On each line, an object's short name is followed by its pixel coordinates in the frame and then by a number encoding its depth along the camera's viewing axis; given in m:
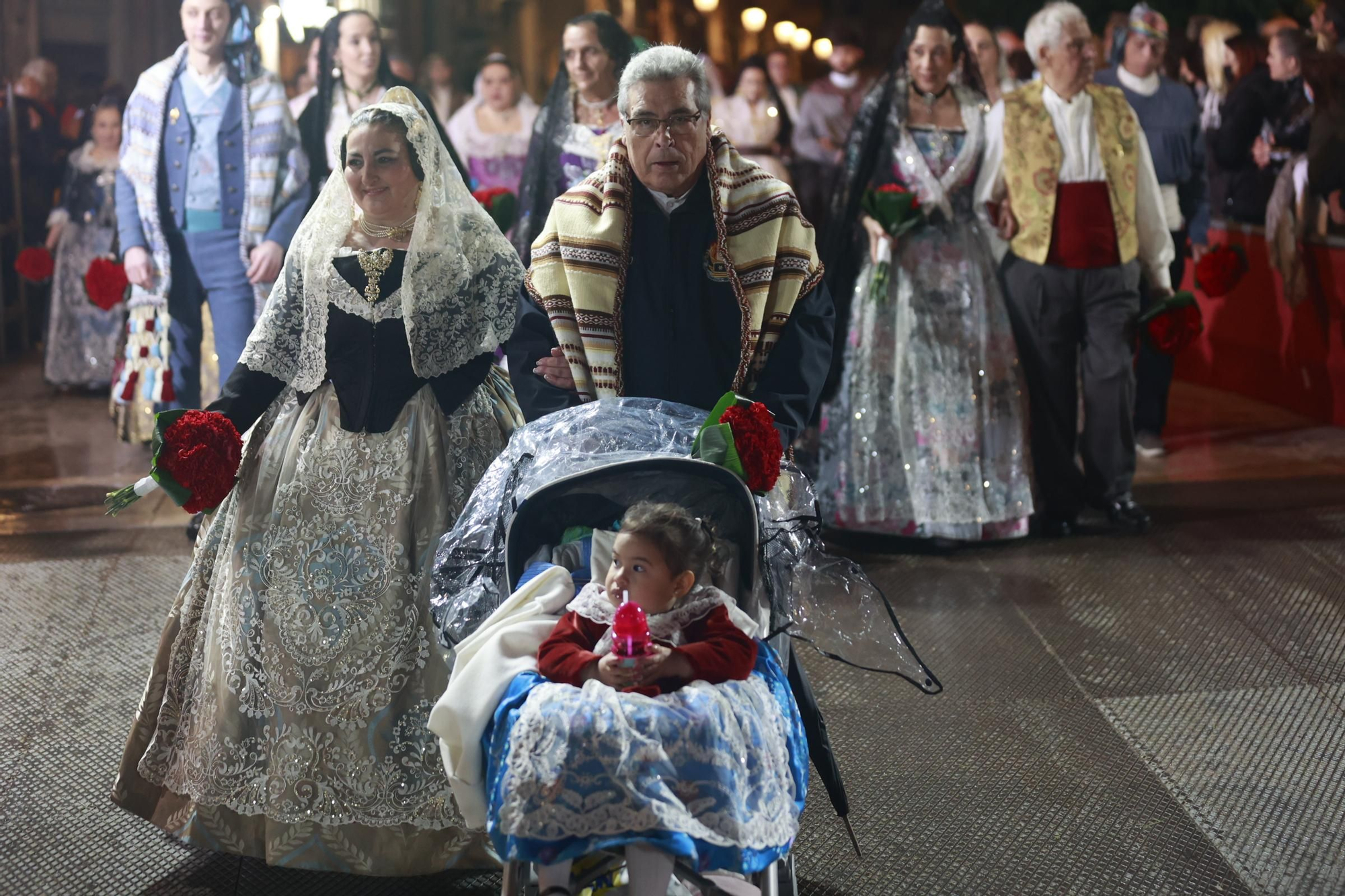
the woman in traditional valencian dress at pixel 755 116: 9.48
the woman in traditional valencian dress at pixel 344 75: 6.25
